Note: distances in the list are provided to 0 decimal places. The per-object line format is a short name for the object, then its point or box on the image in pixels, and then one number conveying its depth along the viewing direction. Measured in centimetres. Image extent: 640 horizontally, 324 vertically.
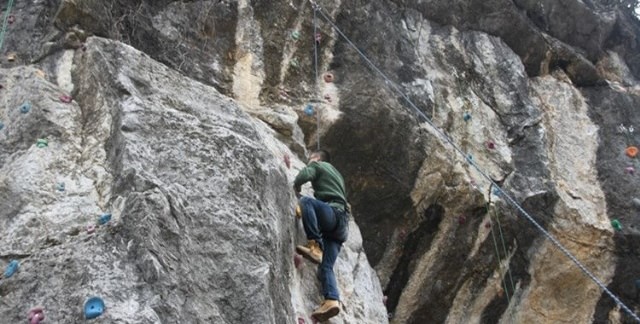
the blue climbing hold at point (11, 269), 492
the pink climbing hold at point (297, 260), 652
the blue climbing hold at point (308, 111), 859
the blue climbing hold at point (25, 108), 645
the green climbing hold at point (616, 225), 926
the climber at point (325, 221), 638
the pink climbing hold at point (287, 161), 748
